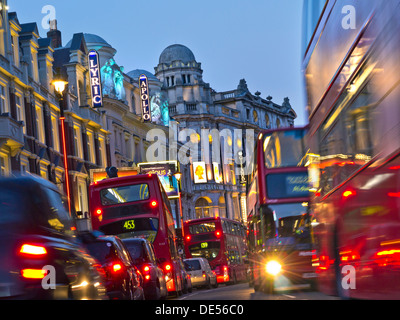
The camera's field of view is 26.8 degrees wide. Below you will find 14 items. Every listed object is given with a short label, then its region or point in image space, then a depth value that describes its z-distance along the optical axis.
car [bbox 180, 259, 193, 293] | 33.28
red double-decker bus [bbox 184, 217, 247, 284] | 51.19
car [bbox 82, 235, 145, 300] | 16.11
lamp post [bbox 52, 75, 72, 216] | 31.97
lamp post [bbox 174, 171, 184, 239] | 59.89
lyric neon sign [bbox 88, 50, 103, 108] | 50.91
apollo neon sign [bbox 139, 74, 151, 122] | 65.69
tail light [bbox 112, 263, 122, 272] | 16.36
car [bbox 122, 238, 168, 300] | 20.92
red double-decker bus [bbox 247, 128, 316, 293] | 23.53
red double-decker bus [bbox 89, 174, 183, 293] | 28.11
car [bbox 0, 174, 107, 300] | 8.53
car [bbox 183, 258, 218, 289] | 39.84
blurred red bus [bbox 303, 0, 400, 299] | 8.48
